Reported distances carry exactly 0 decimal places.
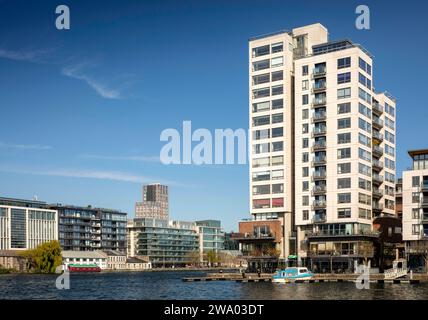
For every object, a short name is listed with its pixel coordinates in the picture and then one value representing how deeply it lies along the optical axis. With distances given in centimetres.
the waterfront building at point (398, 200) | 16900
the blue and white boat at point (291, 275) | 11769
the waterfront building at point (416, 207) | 12912
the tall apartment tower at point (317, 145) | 13738
